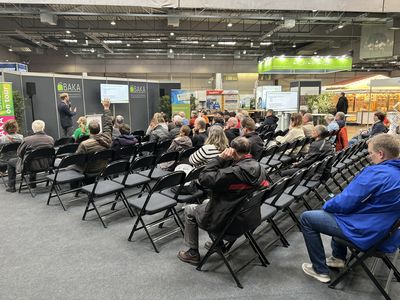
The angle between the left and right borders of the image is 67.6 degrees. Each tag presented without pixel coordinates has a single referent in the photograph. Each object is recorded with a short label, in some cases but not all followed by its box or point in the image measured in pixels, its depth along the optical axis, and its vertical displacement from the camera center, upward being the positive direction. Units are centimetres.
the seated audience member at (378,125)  664 -54
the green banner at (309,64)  1225 +151
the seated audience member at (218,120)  709 -45
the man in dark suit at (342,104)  1362 -16
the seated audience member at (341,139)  607 -78
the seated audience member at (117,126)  570 -49
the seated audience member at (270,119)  913 -56
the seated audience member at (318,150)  429 -71
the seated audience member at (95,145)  444 -65
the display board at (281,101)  1166 +0
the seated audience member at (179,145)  457 -66
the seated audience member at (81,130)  605 -57
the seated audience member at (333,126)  614 -52
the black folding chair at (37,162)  454 -94
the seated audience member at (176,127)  613 -54
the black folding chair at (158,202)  302 -106
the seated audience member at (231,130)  585 -58
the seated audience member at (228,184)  238 -66
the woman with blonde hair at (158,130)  607 -58
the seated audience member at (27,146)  473 -69
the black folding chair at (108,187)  357 -104
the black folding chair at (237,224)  248 -104
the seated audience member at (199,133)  497 -55
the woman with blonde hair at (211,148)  362 -56
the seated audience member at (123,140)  517 -67
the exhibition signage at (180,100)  1278 +6
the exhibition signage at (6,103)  661 -1
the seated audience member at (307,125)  579 -48
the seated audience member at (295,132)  564 -58
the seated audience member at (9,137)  518 -61
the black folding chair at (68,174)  411 -103
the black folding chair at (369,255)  223 -120
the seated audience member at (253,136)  484 -58
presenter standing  786 -29
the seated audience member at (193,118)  891 -52
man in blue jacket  216 -77
